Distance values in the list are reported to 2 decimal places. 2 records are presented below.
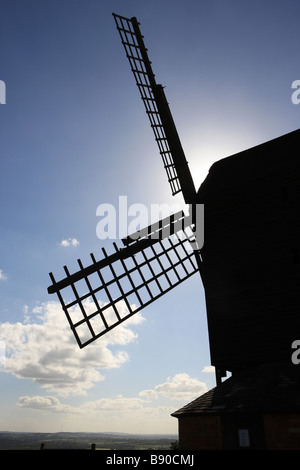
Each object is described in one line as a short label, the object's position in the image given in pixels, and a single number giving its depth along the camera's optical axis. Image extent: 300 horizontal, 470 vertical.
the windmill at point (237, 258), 8.90
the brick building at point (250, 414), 6.67
